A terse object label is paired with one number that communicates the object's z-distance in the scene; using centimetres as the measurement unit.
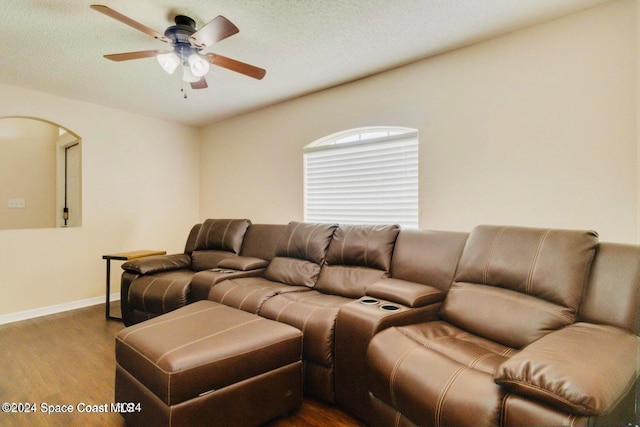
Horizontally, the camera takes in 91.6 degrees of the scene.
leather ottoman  141
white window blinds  290
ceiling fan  190
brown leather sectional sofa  104
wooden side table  338
